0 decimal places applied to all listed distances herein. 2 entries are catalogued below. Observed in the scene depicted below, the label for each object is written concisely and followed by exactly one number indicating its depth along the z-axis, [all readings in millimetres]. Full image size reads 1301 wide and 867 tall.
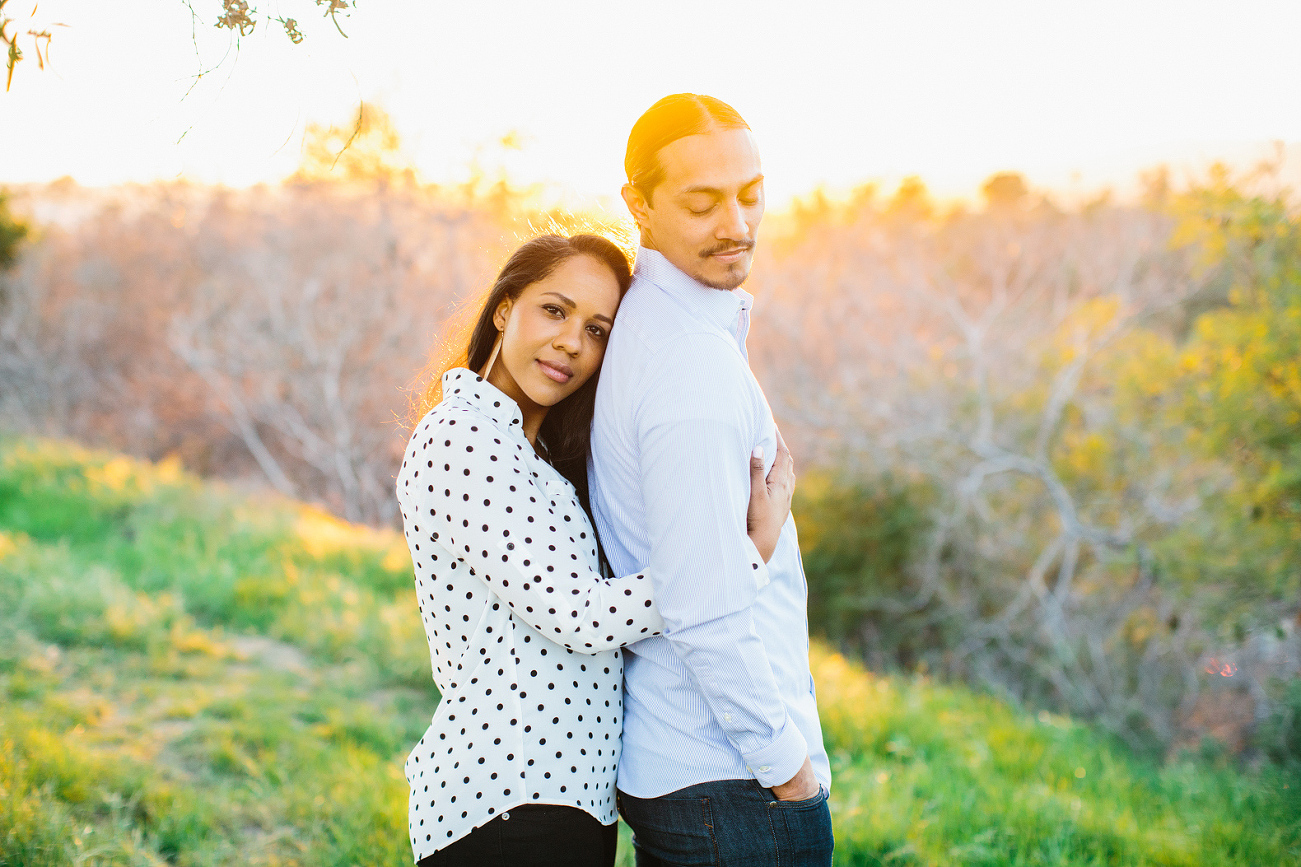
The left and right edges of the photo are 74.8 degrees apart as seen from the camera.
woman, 1638
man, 1542
